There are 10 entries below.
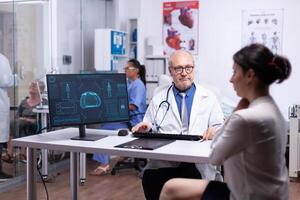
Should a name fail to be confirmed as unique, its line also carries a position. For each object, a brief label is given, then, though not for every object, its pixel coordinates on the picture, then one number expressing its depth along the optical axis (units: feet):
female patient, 5.57
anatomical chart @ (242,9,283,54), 18.29
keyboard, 8.42
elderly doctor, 8.78
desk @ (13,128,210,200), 7.22
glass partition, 14.48
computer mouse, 9.14
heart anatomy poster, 19.65
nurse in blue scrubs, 15.66
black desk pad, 7.72
